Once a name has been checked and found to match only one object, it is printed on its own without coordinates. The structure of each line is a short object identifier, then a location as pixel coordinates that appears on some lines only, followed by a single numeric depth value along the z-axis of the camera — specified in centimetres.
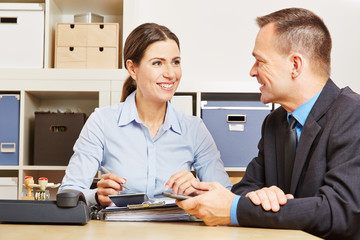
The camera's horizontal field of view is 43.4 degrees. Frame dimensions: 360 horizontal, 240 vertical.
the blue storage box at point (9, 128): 247
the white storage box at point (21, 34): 255
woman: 178
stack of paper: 112
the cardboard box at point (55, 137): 250
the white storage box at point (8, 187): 247
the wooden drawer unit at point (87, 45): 254
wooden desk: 85
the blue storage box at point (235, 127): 245
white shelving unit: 244
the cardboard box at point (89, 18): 266
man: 105
